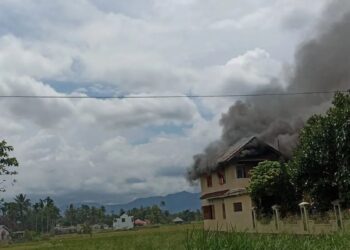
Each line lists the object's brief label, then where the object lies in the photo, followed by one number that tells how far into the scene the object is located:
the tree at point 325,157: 22.55
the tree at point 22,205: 116.38
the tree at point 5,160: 31.00
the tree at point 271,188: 33.44
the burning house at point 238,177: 39.88
